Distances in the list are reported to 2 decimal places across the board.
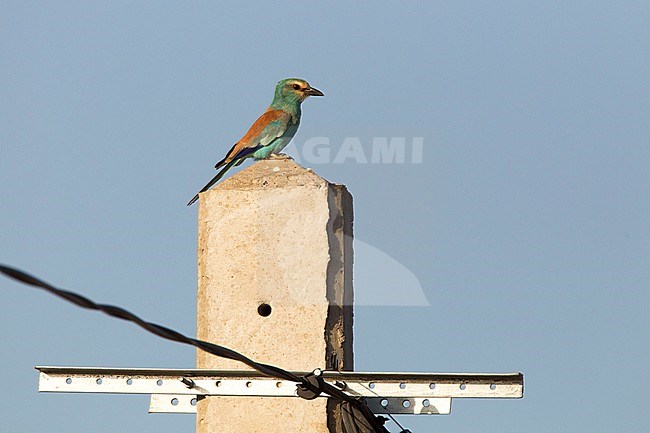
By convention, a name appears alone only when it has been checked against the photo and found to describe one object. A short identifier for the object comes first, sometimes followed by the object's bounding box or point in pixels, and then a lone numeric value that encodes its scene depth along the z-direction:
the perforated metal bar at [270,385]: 9.97
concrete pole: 10.73
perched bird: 12.83
